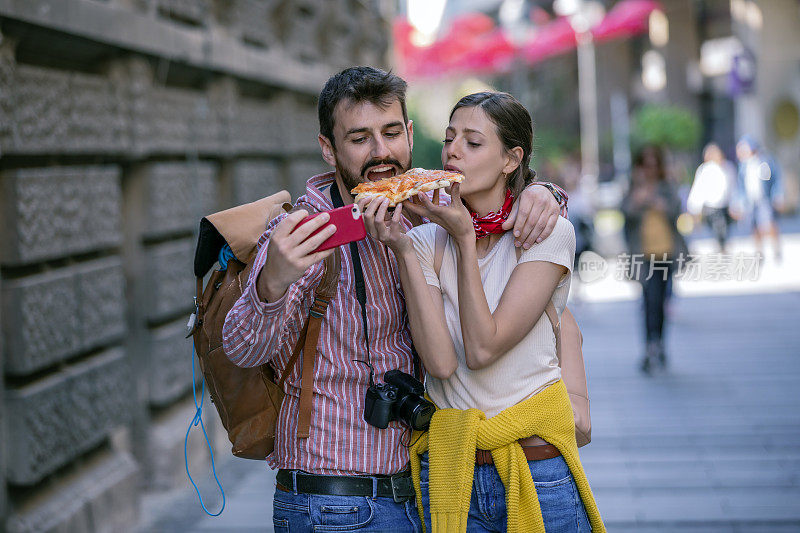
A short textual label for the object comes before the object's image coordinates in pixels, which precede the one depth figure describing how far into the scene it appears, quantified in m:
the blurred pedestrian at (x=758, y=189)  17.44
